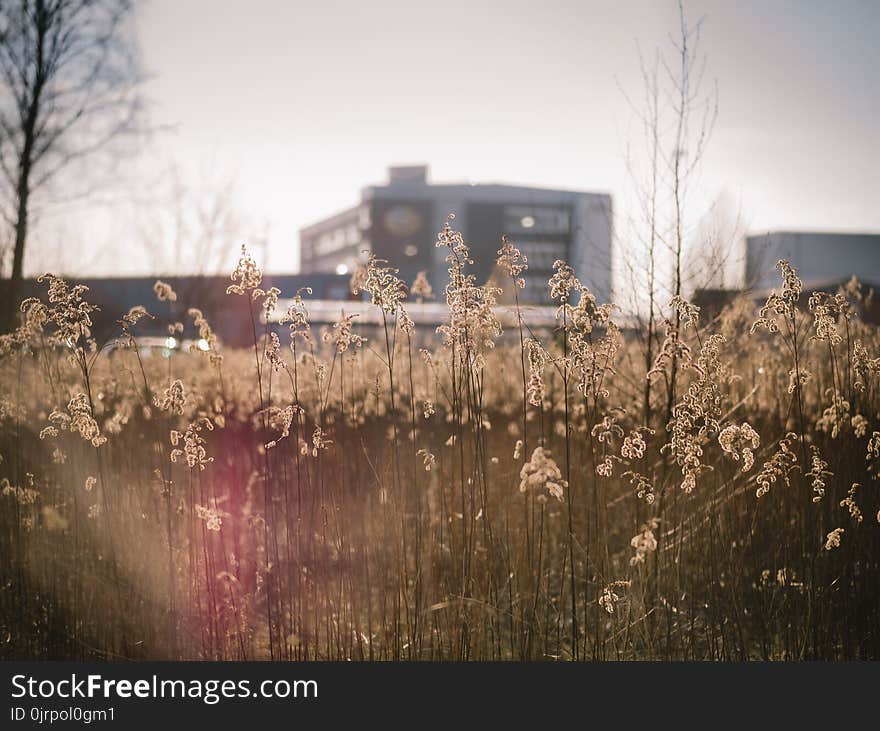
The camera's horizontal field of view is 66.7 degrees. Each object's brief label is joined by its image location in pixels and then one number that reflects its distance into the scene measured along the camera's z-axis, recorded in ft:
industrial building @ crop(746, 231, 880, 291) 167.63
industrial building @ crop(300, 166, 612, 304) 171.32
